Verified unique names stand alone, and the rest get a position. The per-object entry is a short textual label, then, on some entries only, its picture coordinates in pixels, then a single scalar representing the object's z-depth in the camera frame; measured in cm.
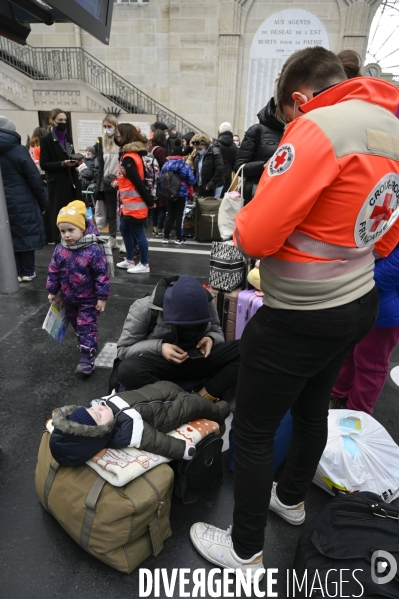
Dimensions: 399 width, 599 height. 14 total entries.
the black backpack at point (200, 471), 194
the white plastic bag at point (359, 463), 198
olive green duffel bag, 161
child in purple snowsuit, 294
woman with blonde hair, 550
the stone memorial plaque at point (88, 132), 1324
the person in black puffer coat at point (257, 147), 354
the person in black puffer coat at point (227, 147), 741
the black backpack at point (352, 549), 133
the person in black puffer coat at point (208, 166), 714
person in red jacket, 112
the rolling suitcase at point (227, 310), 324
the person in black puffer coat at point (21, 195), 441
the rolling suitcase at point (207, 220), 720
